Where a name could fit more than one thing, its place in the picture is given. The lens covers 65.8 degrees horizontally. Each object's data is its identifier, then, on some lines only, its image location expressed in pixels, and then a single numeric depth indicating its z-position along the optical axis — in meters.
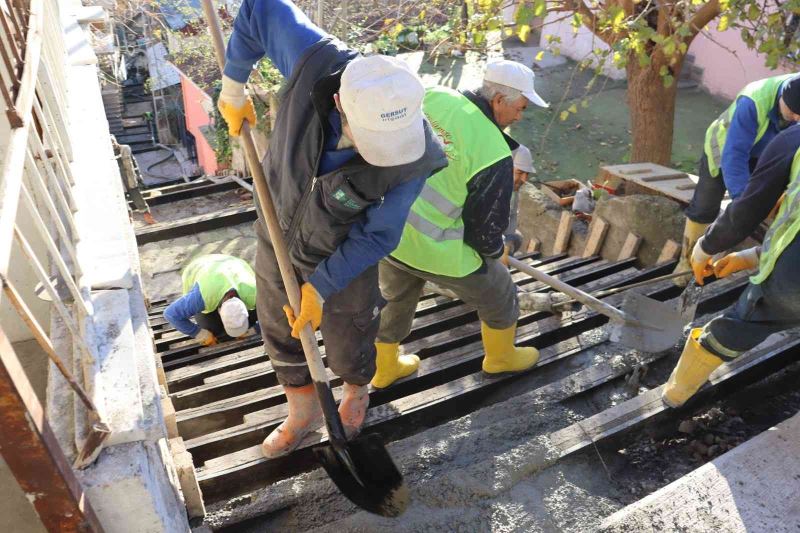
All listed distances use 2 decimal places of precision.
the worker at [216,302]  4.64
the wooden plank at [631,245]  5.48
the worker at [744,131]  4.29
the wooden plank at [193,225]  8.05
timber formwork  2.94
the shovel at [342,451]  2.60
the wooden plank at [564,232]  6.48
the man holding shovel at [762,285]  2.81
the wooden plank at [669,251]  5.14
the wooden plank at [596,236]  5.87
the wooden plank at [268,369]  3.61
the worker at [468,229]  2.90
